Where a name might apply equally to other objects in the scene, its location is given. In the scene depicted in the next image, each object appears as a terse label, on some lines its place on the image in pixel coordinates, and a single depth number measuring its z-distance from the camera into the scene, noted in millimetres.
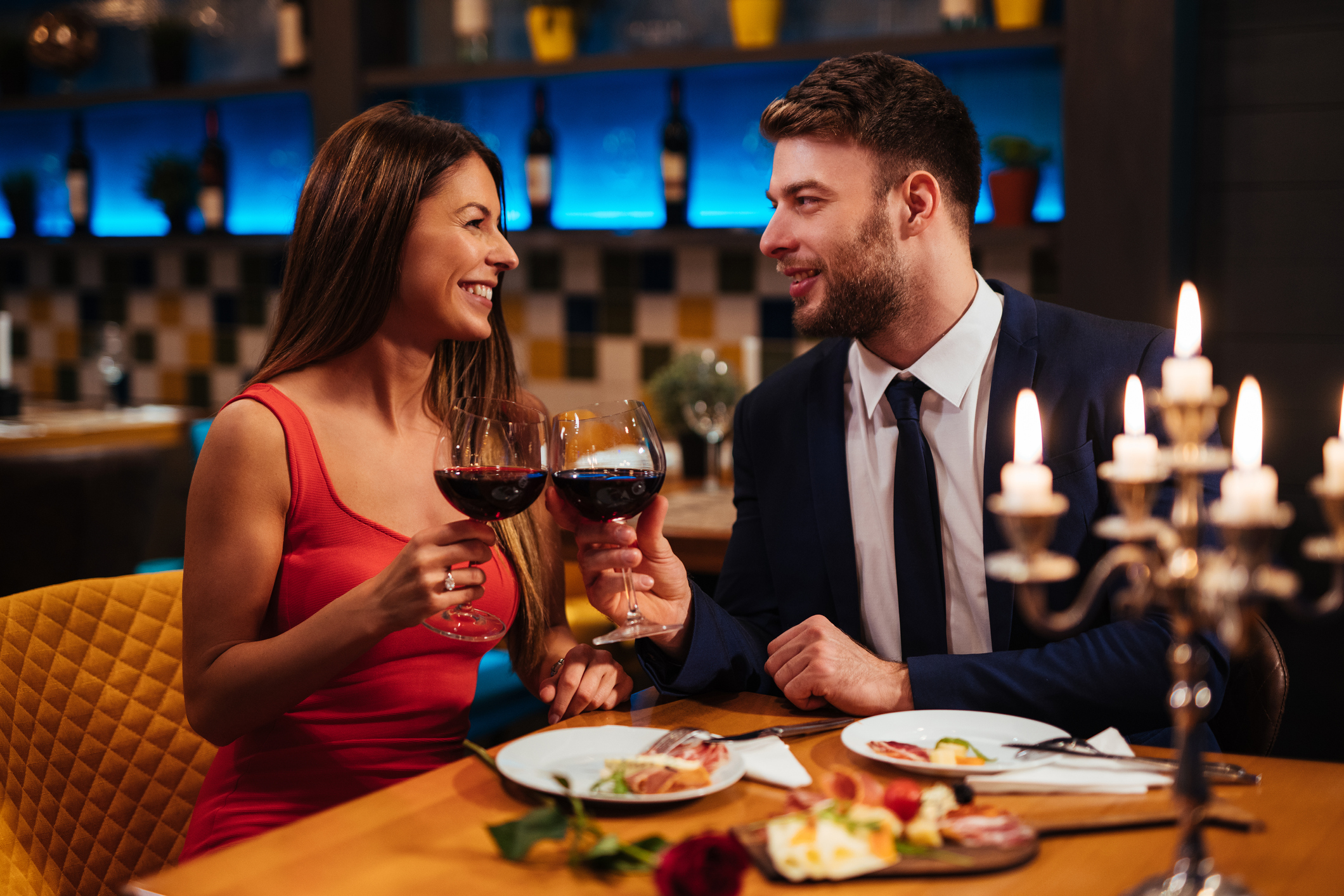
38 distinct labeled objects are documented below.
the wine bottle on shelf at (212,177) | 4137
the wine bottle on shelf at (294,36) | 3770
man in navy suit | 1539
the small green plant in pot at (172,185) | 4160
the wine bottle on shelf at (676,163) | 3395
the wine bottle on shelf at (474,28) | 3562
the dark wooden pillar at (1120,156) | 2695
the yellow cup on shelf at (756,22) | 3195
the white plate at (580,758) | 993
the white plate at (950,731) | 1106
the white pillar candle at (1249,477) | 695
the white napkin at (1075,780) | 994
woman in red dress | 1382
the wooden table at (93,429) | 3502
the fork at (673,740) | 1115
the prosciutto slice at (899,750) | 1070
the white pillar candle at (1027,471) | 690
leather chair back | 1328
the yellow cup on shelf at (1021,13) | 2914
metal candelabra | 698
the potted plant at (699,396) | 2910
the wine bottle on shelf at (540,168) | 3584
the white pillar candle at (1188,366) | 733
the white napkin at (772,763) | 1032
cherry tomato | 903
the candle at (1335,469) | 699
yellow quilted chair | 1347
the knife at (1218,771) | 1024
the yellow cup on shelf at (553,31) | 3445
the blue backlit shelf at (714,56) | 2893
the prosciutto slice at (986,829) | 884
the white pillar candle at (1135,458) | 706
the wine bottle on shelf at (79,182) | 4391
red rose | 760
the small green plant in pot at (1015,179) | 2977
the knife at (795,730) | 1167
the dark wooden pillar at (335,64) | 3639
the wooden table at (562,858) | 842
